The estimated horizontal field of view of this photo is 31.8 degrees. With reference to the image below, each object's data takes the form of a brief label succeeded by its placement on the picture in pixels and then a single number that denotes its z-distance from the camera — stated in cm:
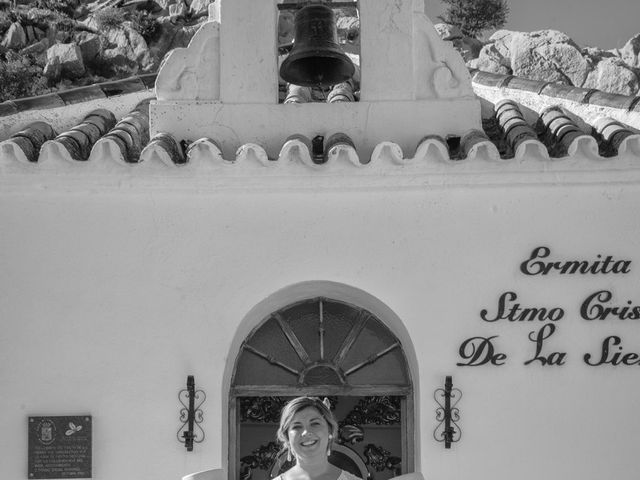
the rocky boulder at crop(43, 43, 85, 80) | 3575
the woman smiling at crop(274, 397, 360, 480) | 524
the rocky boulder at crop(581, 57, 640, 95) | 3116
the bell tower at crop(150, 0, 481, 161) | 884
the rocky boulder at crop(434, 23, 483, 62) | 3500
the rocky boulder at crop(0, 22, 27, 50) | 3875
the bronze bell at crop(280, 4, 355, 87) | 831
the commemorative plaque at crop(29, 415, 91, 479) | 802
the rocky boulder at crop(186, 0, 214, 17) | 4046
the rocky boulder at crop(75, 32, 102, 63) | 3723
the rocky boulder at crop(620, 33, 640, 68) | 3388
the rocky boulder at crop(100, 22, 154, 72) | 3694
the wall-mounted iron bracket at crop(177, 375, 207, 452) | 802
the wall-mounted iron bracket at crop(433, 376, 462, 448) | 801
